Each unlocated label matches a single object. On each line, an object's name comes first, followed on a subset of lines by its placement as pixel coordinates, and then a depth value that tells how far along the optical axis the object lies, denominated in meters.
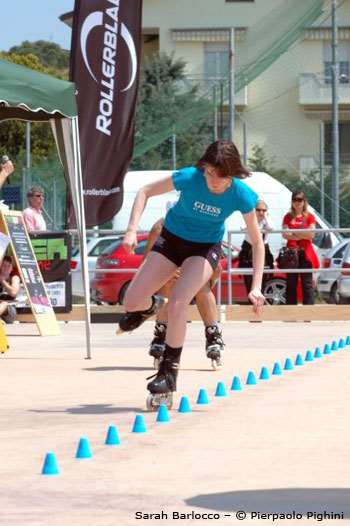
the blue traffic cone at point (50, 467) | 7.14
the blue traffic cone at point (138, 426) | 8.75
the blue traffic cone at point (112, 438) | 8.20
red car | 26.16
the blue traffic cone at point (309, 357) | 14.59
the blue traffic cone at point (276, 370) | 12.88
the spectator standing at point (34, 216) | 21.86
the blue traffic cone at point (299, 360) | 14.06
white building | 56.06
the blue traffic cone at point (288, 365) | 13.46
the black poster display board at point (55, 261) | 21.69
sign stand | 19.19
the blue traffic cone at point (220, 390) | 10.94
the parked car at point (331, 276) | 25.17
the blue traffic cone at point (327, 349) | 15.66
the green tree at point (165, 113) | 37.16
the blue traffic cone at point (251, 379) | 11.92
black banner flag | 21.73
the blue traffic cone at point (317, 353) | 15.06
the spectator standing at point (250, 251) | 22.28
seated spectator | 20.78
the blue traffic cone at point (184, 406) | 9.81
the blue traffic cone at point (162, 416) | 9.27
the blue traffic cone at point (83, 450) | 7.68
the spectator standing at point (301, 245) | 22.58
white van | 31.11
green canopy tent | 14.29
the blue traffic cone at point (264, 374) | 12.41
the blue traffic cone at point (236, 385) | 11.40
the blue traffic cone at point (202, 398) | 10.33
